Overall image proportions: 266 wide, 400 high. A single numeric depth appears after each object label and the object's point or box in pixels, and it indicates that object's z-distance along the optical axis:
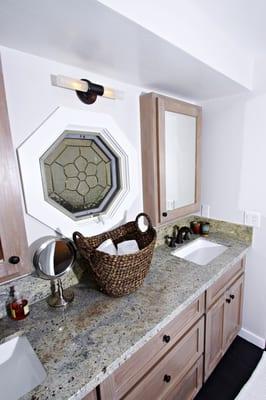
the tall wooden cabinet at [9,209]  0.75
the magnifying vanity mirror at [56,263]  1.02
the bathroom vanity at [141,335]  0.72
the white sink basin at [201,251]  1.69
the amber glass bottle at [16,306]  0.94
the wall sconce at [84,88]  0.98
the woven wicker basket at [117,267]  0.96
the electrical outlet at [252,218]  1.61
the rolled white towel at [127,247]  1.19
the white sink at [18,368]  0.76
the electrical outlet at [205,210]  1.92
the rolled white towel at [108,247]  1.16
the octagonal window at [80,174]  1.07
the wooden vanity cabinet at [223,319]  1.33
